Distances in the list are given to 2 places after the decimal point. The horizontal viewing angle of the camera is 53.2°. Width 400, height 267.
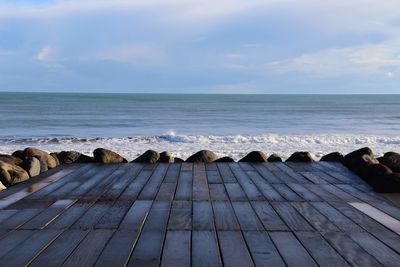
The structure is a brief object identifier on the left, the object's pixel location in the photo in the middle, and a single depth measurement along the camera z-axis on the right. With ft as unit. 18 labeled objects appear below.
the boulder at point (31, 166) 20.51
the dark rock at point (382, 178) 16.74
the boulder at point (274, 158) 26.00
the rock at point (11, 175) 18.92
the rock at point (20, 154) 26.04
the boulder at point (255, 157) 25.09
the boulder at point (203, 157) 25.17
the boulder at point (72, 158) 24.94
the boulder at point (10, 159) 24.37
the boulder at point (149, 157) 24.52
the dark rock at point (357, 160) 20.79
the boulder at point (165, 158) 25.26
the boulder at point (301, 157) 24.94
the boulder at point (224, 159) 25.39
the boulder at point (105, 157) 24.45
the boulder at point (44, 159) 22.63
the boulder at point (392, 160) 23.00
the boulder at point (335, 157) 25.52
